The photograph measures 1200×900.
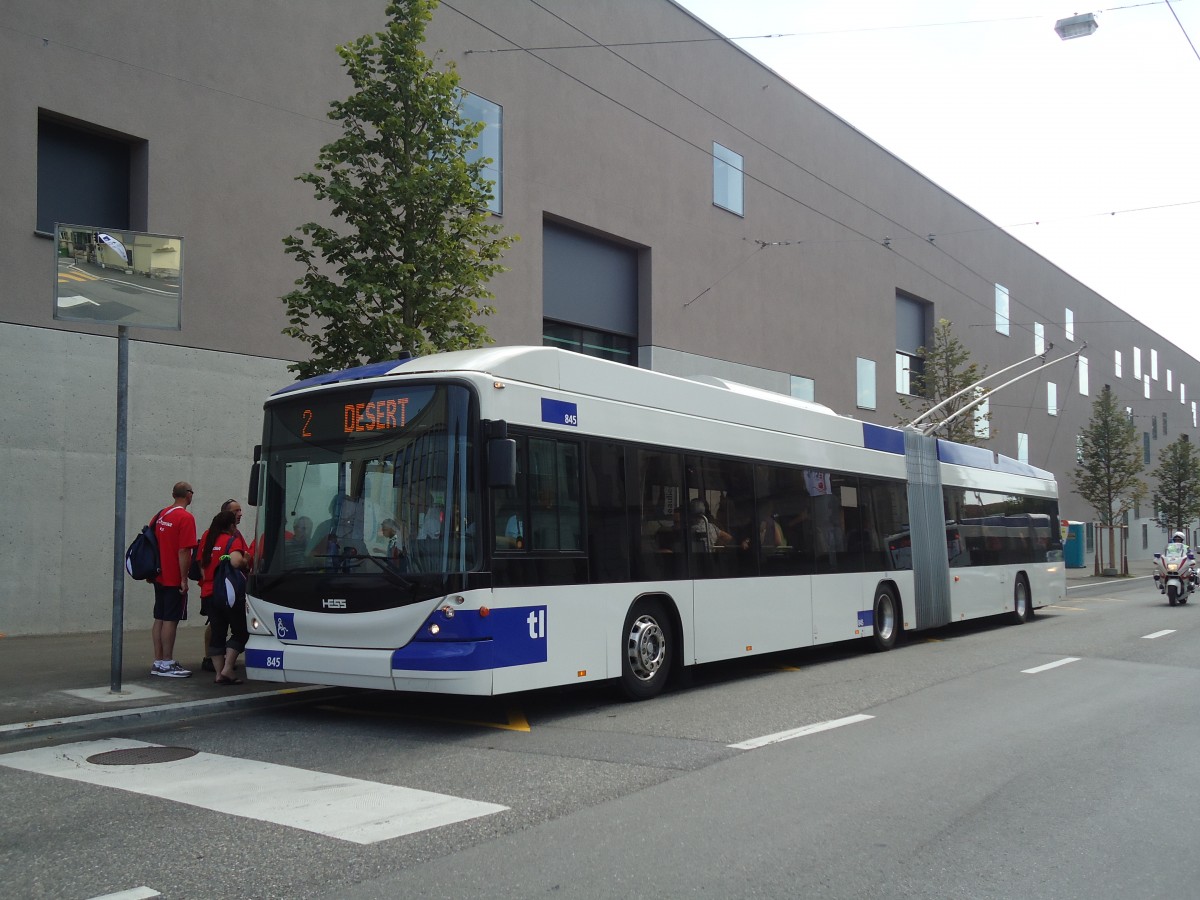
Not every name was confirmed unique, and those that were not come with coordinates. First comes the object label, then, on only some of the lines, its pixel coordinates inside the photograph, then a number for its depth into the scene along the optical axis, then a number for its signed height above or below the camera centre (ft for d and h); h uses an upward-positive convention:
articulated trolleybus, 26.76 +0.08
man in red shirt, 33.40 -0.70
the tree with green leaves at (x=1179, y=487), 168.14 +5.77
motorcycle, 78.07 -3.72
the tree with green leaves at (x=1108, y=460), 136.01 +8.18
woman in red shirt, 33.63 -2.49
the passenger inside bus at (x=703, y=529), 35.06 -0.02
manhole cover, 23.67 -4.98
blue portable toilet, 151.33 -3.09
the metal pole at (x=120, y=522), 30.78 +0.36
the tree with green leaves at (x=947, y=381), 103.14 +14.42
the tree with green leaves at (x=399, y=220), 39.14 +11.69
